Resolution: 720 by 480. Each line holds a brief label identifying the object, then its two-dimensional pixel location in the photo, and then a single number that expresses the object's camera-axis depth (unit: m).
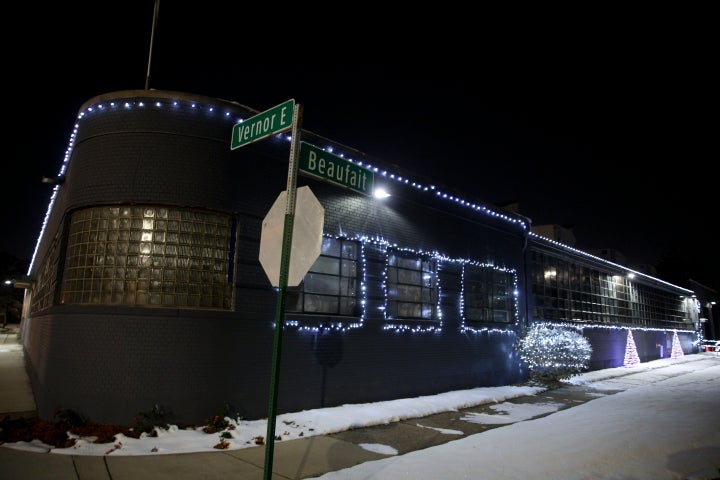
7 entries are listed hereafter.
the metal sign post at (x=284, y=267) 4.21
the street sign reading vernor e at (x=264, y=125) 5.06
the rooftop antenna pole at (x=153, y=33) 9.22
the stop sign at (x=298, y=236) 4.61
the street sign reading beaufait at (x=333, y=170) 5.25
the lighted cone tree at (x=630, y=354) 22.92
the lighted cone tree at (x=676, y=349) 29.97
